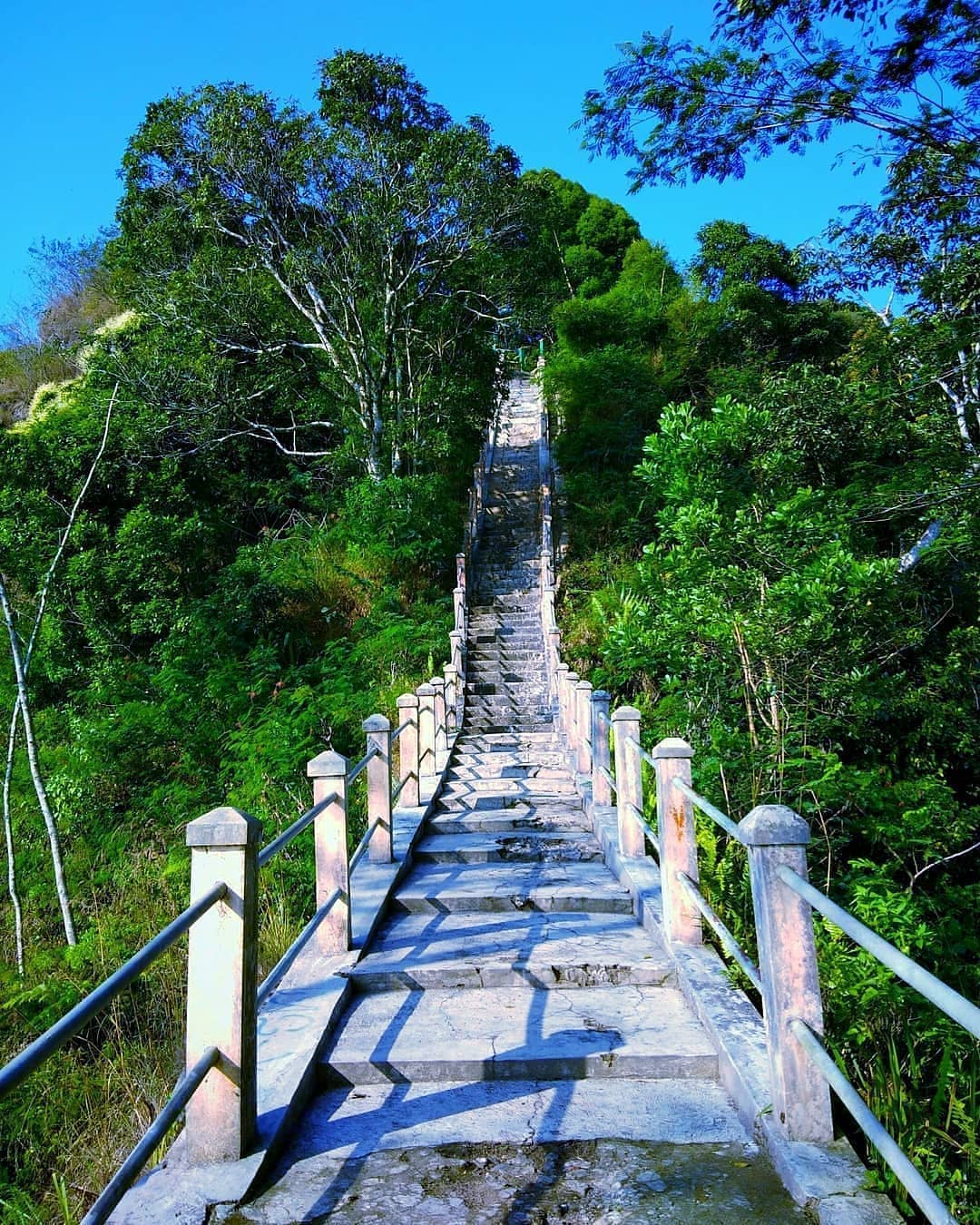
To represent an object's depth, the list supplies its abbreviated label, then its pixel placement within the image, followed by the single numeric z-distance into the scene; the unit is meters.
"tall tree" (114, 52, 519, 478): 17.97
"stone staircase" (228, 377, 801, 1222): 2.68
